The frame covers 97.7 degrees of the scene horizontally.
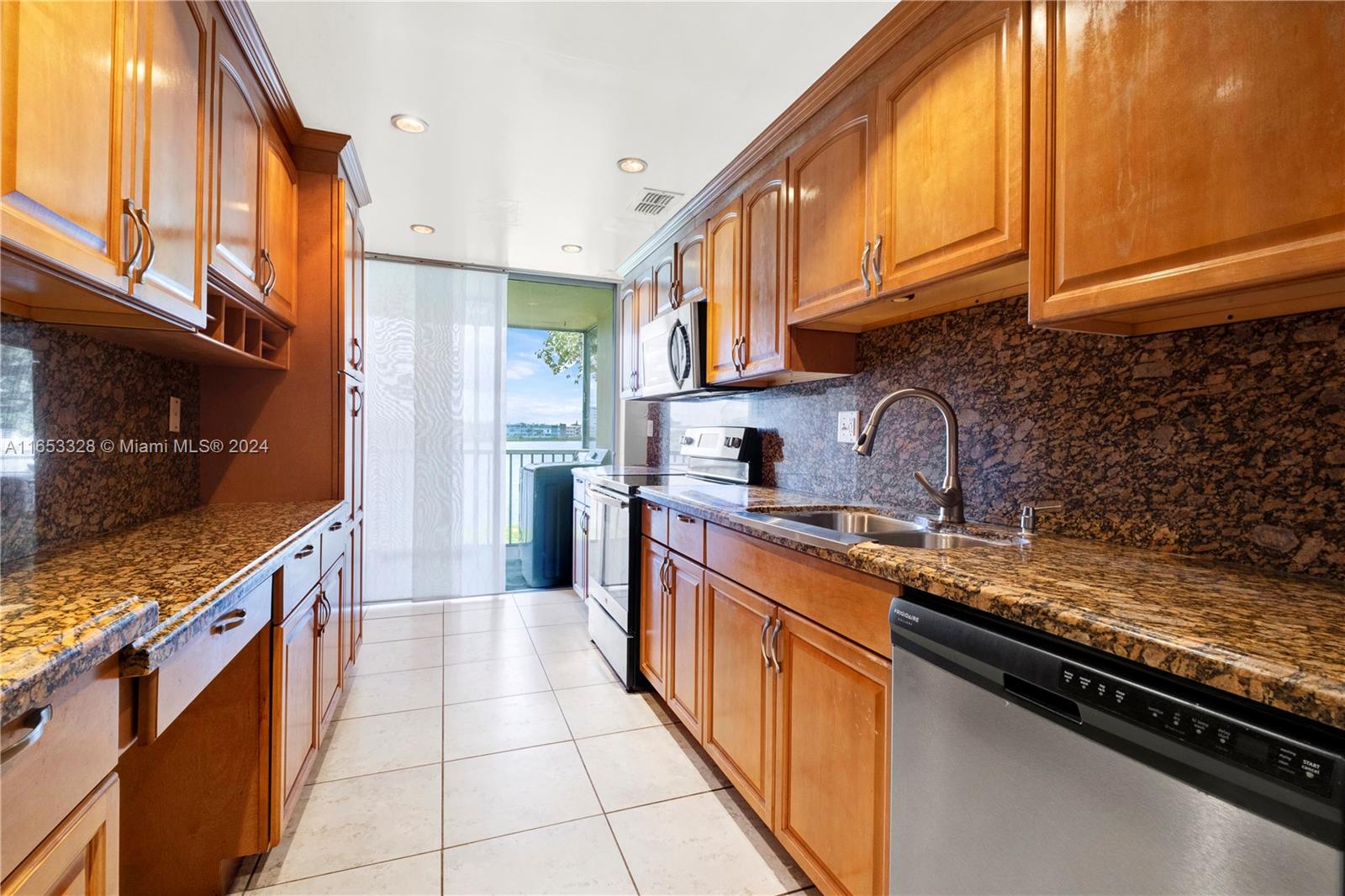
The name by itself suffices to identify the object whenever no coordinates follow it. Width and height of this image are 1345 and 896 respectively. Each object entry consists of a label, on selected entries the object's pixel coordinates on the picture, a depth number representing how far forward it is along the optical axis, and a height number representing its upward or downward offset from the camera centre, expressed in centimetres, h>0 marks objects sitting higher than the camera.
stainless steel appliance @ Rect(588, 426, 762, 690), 263 -40
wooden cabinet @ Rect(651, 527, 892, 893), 124 -71
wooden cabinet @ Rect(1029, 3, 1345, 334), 86 +49
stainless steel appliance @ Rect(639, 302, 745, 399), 277 +48
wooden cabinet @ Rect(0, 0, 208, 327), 89 +53
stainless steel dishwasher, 64 -43
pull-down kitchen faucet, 166 +0
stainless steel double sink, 142 -23
